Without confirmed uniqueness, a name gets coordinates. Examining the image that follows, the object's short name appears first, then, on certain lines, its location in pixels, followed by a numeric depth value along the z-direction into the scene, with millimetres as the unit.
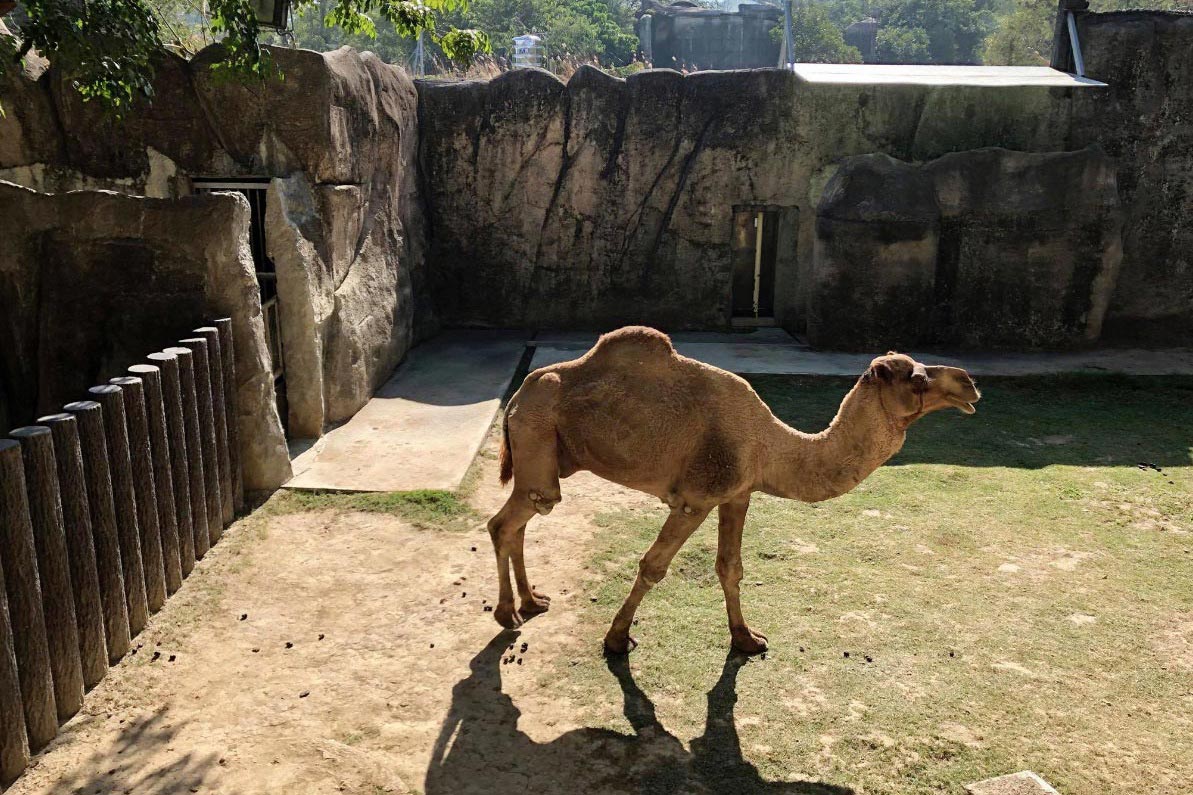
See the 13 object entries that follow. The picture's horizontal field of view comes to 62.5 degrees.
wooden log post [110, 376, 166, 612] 5558
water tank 30622
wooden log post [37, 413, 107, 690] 4848
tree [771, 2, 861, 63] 49056
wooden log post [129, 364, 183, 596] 5781
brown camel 4898
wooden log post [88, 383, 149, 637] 5328
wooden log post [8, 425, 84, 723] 4578
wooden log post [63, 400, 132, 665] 5078
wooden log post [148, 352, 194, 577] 6023
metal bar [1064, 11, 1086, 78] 12039
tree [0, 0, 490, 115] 6039
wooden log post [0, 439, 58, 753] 4320
